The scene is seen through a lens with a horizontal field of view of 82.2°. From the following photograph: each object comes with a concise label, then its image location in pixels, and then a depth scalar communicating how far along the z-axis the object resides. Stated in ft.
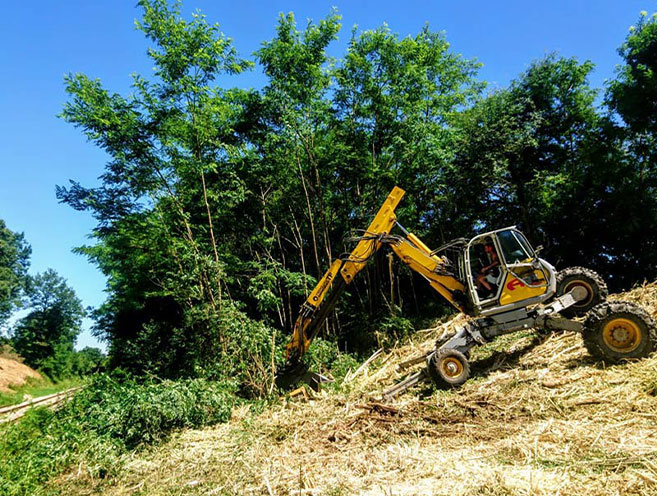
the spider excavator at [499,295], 18.21
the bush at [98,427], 15.31
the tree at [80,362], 114.07
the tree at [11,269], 108.47
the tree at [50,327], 112.06
